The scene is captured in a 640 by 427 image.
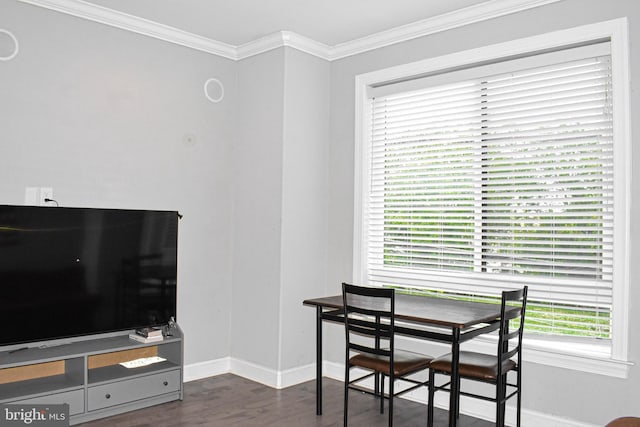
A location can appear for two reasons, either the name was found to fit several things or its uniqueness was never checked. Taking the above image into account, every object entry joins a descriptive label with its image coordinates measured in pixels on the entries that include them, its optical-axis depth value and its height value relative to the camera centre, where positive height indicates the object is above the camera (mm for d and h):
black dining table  3047 -544
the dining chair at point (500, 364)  3080 -824
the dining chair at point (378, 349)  3219 -774
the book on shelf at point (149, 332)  3857 -810
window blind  3354 +288
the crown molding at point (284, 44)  4434 +1558
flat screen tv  3354 -346
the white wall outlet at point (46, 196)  3652 +167
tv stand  3330 -1075
